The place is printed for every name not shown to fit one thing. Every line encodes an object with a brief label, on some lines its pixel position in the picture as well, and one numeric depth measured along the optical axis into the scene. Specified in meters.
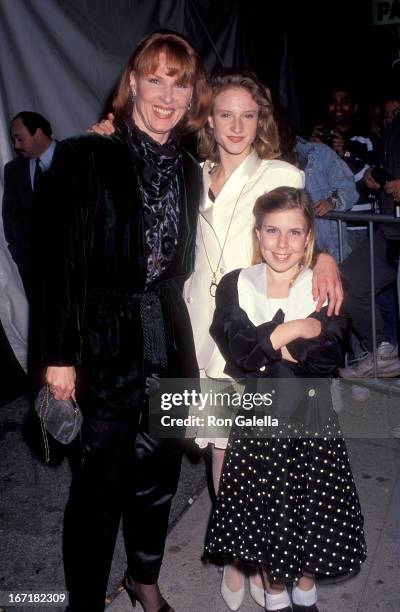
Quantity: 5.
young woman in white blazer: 2.66
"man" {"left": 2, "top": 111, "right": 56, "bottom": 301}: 3.51
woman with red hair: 2.26
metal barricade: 3.69
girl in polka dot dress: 2.36
